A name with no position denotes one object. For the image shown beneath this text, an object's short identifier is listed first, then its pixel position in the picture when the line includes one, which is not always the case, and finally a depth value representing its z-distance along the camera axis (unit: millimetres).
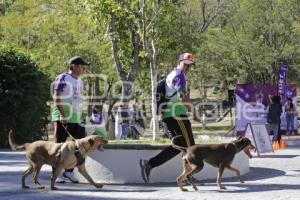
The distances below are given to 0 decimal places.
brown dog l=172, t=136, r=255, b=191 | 9492
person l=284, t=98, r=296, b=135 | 28047
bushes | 22312
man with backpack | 9867
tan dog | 9562
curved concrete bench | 10648
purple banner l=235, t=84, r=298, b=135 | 26703
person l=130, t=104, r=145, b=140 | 25811
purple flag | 27719
